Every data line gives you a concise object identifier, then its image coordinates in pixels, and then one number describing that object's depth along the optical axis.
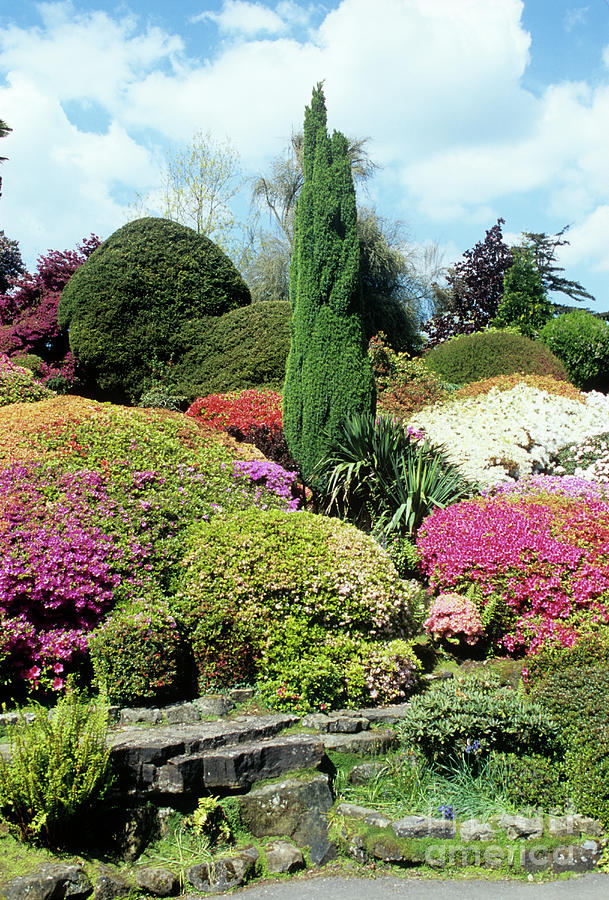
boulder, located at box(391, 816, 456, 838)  4.34
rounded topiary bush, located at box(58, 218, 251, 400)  13.87
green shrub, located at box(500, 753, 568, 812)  4.58
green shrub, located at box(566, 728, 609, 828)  4.43
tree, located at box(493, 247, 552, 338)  21.52
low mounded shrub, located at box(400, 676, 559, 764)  4.78
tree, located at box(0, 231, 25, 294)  30.48
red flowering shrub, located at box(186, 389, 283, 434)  10.45
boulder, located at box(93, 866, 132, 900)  3.83
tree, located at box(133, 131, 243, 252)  27.14
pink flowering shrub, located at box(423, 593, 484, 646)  6.34
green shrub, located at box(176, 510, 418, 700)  5.45
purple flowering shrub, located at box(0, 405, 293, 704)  5.24
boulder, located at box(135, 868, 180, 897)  3.92
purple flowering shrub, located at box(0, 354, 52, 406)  9.59
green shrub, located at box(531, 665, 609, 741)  4.74
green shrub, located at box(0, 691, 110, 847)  3.91
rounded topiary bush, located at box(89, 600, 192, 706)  5.10
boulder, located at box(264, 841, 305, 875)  4.20
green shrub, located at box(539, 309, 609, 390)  19.67
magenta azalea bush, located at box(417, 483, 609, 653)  6.34
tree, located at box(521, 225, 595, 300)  33.78
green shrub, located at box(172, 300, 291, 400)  12.70
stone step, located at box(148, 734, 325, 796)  4.34
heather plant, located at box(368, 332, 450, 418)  14.02
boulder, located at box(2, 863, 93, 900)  3.64
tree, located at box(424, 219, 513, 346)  25.80
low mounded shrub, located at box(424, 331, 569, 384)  15.83
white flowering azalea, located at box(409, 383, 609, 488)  10.07
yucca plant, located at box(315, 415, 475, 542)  8.34
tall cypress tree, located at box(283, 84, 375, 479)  9.98
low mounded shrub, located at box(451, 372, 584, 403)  13.81
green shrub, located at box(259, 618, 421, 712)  5.30
